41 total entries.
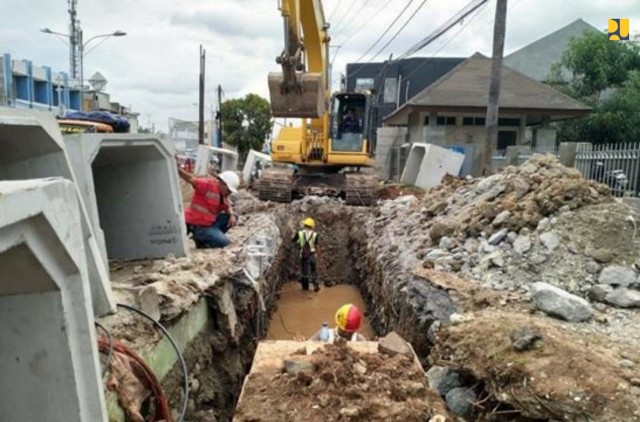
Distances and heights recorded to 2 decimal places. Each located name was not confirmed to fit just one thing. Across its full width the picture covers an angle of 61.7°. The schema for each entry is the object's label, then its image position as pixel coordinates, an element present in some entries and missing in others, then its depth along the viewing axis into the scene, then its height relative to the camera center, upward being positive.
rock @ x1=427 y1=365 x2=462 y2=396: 4.18 -1.86
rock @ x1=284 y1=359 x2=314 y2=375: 3.95 -1.68
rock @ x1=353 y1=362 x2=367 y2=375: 3.94 -1.67
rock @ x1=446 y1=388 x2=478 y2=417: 3.86 -1.87
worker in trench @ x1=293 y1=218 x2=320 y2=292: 11.16 -2.42
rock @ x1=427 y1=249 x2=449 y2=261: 6.98 -1.44
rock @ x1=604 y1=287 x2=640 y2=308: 5.11 -1.41
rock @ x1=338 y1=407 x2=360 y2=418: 3.46 -1.74
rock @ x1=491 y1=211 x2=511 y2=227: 6.92 -0.93
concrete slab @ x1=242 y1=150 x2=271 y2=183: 21.04 -0.95
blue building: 24.41 +2.30
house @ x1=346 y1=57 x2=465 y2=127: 33.97 +4.23
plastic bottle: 5.51 -1.99
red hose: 3.57 -1.65
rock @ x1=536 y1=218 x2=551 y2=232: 6.48 -0.92
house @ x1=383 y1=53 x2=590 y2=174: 19.33 +1.29
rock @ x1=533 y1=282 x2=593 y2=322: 4.82 -1.42
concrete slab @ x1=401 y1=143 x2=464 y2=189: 16.36 -0.62
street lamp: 25.29 +3.98
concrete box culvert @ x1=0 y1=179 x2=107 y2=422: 2.09 -0.81
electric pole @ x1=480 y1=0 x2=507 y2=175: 12.54 +1.52
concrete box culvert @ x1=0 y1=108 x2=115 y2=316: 3.55 -0.22
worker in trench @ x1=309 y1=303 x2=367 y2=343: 5.44 -1.87
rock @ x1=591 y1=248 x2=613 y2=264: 5.75 -1.13
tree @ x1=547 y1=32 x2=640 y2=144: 18.34 +2.41
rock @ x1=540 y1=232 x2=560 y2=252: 6.15 -1.06
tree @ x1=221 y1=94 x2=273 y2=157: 37.66 +1.10
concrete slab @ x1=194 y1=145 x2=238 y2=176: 20.88 -0.91
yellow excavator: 12.21 -0.25
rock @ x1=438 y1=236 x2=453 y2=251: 7.27 -1.34
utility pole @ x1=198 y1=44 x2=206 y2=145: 28.20 +1.73
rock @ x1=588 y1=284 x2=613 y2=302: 5.29 -1.40
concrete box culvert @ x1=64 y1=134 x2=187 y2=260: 6.51 -0.87
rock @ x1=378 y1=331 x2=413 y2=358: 4.32 -1.66
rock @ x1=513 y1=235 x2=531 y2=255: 6.28 -1.15
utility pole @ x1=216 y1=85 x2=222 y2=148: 32.47 +0.51
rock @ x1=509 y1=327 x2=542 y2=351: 3.83 -1.37
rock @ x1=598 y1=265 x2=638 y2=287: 5.40 -1.27
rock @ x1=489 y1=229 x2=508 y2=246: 6.66 -1.13
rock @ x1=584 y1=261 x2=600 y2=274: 5.71 -1.25
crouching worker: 7.59 -1.02
